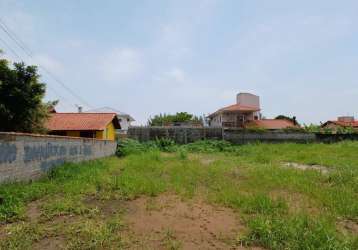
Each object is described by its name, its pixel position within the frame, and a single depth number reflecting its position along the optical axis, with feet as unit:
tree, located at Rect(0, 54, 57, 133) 30.83
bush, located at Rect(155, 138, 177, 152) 49.49
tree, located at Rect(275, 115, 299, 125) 99.14
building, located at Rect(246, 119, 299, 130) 77.97
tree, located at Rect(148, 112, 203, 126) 108.80
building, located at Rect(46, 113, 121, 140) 50.67
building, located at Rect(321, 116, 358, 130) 88.87
